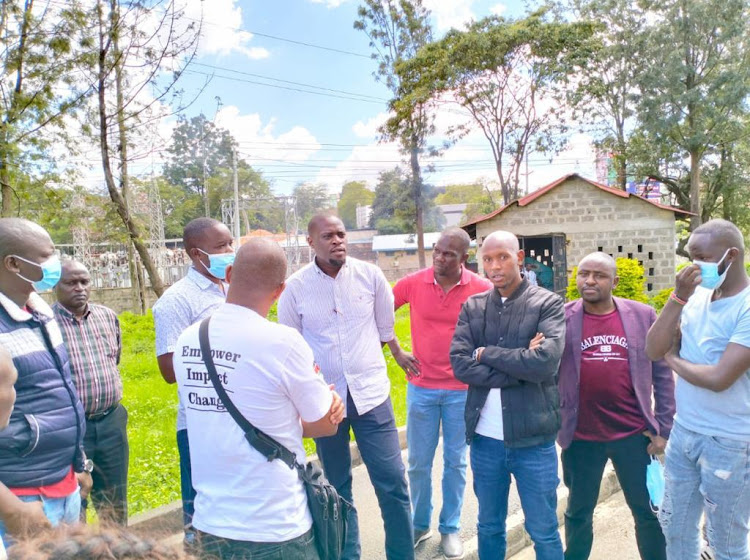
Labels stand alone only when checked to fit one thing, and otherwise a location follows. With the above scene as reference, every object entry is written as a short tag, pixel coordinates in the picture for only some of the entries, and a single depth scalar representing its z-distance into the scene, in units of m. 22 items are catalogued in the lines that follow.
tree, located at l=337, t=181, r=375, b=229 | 90.94
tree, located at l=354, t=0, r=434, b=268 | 26.52
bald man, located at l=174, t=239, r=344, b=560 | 2.01
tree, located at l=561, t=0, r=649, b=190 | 24.77
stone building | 17.14
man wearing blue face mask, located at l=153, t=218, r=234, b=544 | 3.15
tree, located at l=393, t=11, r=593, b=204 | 22.91
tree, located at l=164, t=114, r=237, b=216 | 47.62
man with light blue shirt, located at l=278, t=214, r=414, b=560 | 3.37
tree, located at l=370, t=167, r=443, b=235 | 28.50
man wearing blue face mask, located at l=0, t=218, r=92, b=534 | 2.33
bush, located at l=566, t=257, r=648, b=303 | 13.07
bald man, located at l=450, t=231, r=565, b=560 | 3.06
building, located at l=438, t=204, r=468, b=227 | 78.43
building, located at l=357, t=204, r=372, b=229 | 92.30
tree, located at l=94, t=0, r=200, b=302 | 8.39
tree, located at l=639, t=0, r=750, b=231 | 23.28
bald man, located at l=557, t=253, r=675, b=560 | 3.25
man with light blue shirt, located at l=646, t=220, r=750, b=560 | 2.69
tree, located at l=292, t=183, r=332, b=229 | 70.57
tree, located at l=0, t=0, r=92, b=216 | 7.86
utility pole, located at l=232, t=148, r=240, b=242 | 25.72
